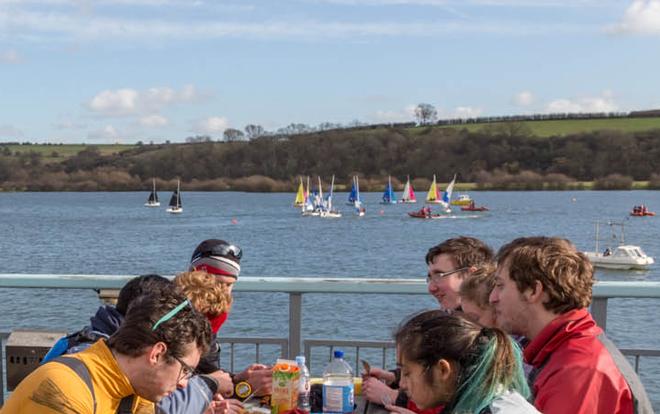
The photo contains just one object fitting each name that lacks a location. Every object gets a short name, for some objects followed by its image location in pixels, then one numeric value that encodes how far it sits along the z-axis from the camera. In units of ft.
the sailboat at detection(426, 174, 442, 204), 313.94
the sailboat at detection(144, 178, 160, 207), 356.79
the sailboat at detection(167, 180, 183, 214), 314.96
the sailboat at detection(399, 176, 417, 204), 327.47
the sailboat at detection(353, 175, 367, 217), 292.40
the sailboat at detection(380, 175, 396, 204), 324.91
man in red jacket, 8.41
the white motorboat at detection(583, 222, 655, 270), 143.33
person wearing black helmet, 12.16
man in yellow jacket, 7.46
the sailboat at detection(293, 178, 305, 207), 307.41
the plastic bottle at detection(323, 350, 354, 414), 10.78
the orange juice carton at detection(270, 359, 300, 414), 11.03
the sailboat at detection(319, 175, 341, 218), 287.28
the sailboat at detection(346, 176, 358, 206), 299.21
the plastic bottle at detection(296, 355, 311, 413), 11.10
